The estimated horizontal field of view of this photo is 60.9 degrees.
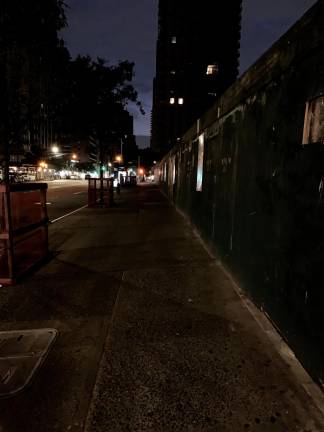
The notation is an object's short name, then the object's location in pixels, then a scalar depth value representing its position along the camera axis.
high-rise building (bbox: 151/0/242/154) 54.50
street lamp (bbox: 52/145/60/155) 72.61
